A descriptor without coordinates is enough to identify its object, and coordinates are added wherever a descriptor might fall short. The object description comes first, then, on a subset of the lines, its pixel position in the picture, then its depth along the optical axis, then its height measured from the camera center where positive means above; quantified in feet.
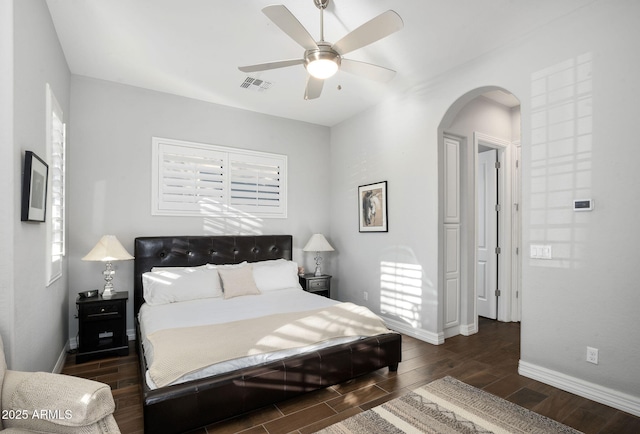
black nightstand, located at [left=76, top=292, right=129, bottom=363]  10.59 -3.46
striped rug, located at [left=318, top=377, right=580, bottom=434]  7.06 -4.42
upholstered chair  4.43 -2.53
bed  6.46 -3.57
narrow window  8.73 +1.06
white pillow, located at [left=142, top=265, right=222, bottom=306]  11.45 -2.22
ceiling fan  6.60 +4.00
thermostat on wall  8.27 +0.47
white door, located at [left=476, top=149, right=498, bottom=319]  15.38 -0.52
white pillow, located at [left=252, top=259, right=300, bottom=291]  13.28 -2.16
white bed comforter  7.44 -2.76
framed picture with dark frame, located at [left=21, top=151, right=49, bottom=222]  6.55 +0.72
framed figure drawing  14.40 +0.71
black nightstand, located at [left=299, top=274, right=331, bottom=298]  15.49 -2.91
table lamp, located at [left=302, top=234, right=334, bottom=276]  15.85 -1.09
